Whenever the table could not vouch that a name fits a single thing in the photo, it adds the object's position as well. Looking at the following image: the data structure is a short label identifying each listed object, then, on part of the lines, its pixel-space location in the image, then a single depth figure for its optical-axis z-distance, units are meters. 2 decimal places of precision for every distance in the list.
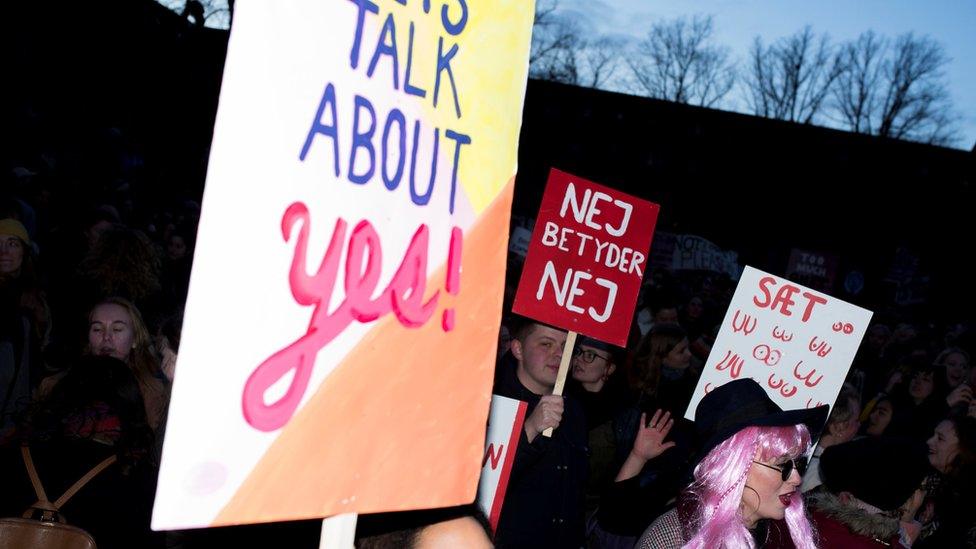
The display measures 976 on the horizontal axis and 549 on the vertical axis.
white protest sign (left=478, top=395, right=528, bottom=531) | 3.83
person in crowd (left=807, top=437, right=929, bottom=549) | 3.74
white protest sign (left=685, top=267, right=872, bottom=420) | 4.83
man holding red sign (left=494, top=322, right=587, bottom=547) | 4.00
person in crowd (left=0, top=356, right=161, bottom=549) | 3.27
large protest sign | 1.43
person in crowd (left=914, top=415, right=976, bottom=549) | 4.64
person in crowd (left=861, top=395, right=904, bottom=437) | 6.49
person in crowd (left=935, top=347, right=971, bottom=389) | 8.23
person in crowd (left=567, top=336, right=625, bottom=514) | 5.01
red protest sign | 4.49
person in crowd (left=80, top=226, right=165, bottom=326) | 5.94
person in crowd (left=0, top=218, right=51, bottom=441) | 4.95
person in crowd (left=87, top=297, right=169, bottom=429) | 4.39
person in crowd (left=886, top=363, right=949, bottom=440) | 7.20
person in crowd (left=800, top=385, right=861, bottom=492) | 5.33
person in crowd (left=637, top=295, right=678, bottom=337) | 8.95
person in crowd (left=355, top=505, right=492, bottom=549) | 2.10
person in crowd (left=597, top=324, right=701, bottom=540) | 4.23
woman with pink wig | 3.08
